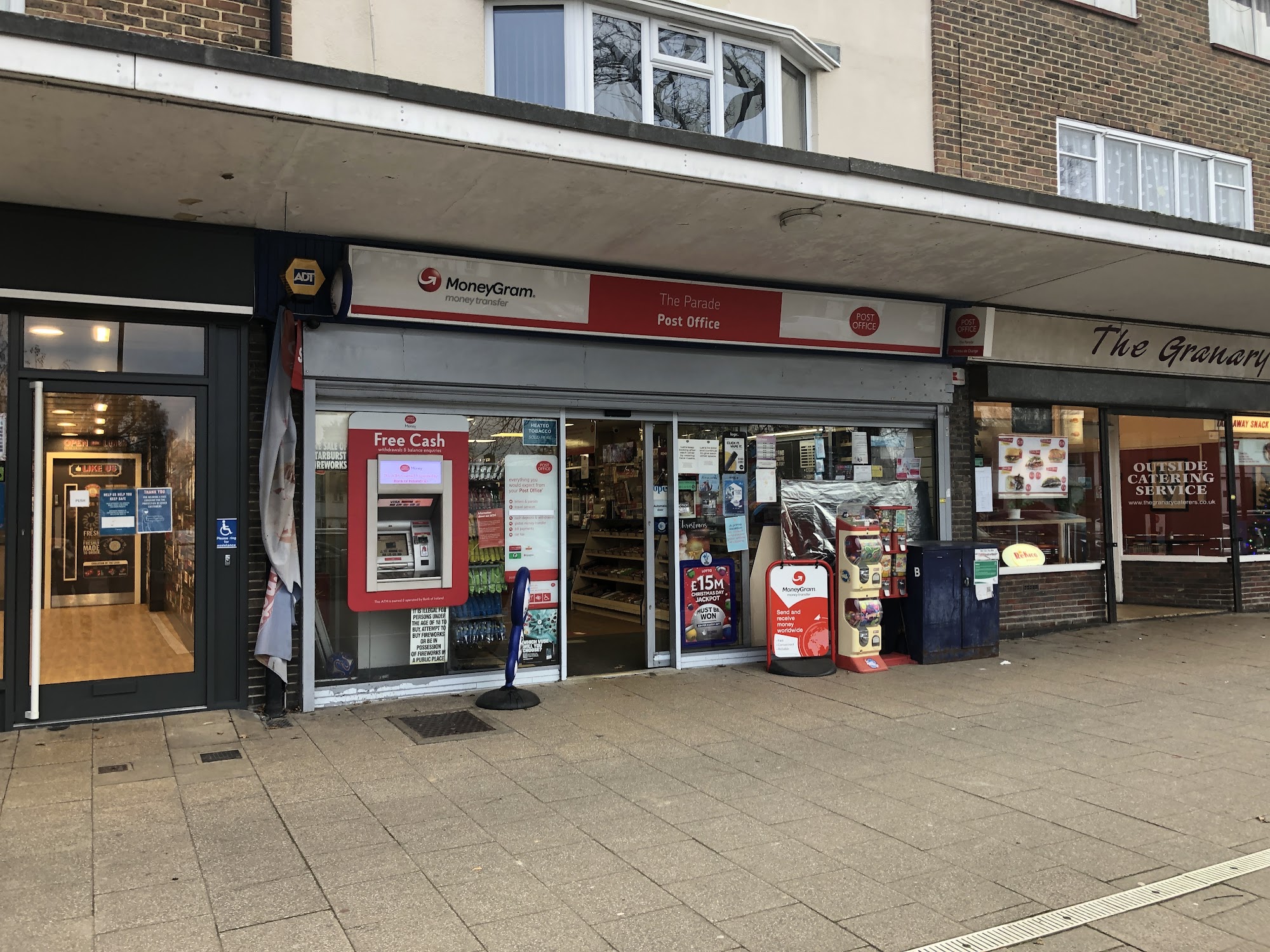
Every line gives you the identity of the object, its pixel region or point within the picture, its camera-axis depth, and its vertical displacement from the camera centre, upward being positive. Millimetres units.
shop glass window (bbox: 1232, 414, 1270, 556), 12586 +148
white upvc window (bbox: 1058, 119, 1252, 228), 10648 +3769
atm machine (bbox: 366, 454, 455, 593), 7492 -161
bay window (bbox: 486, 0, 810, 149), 7688 +3753
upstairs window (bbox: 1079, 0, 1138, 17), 10859 +5625
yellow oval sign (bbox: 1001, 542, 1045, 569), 10531 -651
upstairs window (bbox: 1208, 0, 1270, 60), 11719 +5897
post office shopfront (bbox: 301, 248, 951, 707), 7406 +565
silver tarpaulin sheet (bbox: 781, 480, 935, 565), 9133 -112
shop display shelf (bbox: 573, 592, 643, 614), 11734 -1329
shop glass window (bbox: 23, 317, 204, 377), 6500 +1127
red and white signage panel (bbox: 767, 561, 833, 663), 8531 -1005
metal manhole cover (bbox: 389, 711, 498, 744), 6492 -1582
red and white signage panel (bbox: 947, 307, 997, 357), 9812 +1730
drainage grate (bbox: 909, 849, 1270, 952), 3564 -1673
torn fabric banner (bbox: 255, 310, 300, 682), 6863 -10
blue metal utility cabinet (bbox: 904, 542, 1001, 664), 8945 -1047
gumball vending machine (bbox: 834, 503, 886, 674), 8672 -887
